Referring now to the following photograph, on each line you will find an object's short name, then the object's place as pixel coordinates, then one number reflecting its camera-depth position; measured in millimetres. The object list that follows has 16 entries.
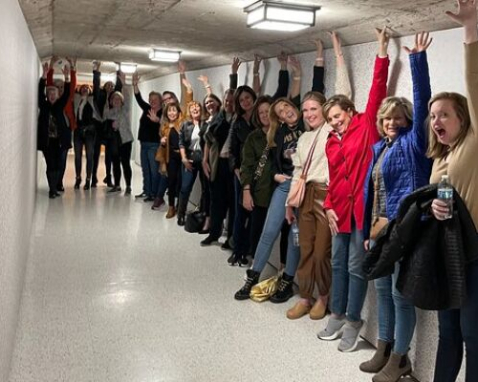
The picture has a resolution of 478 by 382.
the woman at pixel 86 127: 7859
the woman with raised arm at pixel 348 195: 2934
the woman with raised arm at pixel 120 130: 7738
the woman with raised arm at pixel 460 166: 1915
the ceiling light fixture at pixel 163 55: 5812
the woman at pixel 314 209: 3307
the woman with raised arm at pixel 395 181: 2422
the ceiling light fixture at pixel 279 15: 2865
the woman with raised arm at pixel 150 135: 7211
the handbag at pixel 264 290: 3691
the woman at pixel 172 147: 6430
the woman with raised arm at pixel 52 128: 6852
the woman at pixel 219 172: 5047
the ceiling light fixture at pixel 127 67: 7973
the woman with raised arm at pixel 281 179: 3658
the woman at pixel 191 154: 5773
